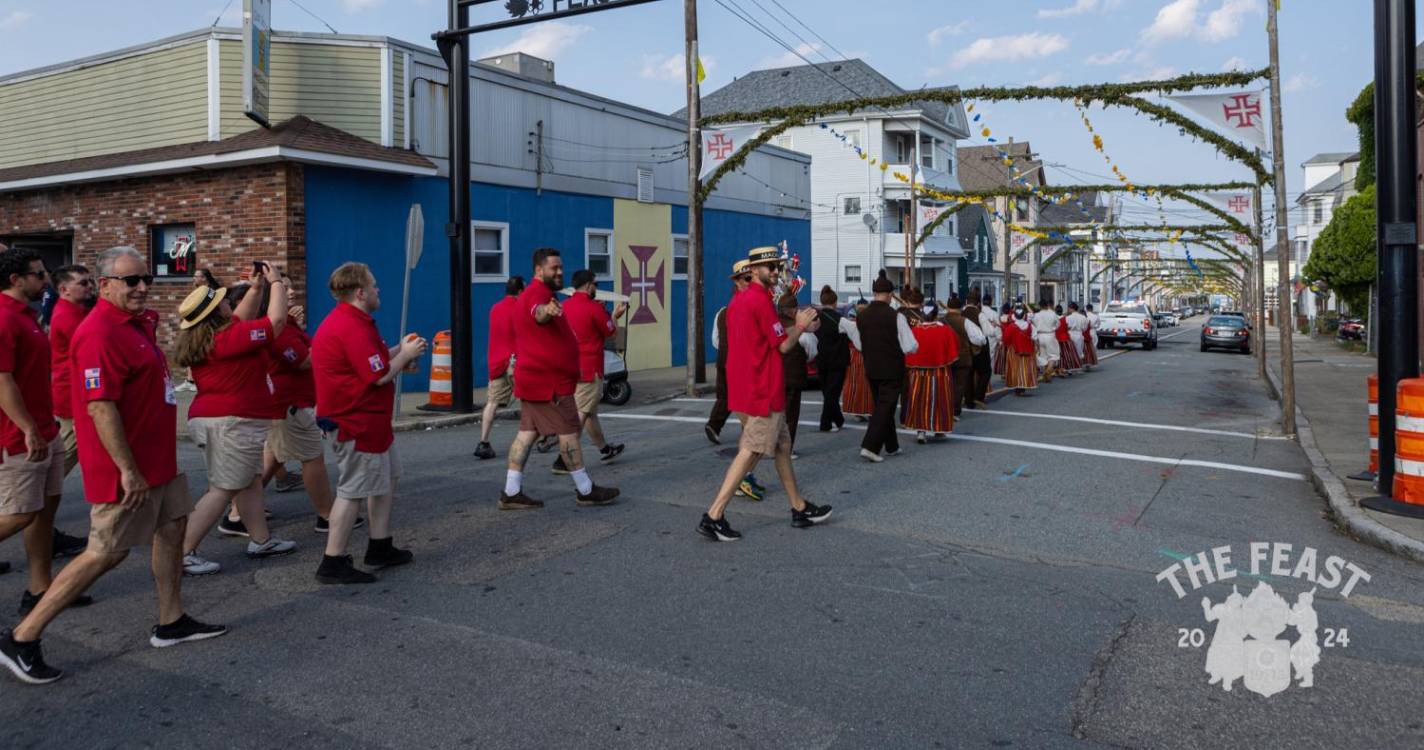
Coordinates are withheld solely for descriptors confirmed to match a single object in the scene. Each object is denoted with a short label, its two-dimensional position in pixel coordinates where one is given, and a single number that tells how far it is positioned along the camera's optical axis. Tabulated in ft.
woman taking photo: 19.16
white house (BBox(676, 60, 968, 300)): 142.20
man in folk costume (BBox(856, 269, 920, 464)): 33.83
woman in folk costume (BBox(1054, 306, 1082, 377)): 72.23
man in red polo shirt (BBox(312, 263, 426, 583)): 19.13
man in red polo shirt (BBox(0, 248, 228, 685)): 14.61
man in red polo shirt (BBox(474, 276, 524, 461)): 34.88
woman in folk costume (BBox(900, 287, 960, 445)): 38.45
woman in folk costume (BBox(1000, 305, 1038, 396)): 58.23
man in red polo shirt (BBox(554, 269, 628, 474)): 31.53
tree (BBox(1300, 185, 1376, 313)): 101.30
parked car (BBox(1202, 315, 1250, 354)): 115.65
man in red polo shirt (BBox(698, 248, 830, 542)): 22.88
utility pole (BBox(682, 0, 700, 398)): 58.49
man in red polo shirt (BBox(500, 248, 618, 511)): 25.79
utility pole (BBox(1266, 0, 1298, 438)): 42.39
